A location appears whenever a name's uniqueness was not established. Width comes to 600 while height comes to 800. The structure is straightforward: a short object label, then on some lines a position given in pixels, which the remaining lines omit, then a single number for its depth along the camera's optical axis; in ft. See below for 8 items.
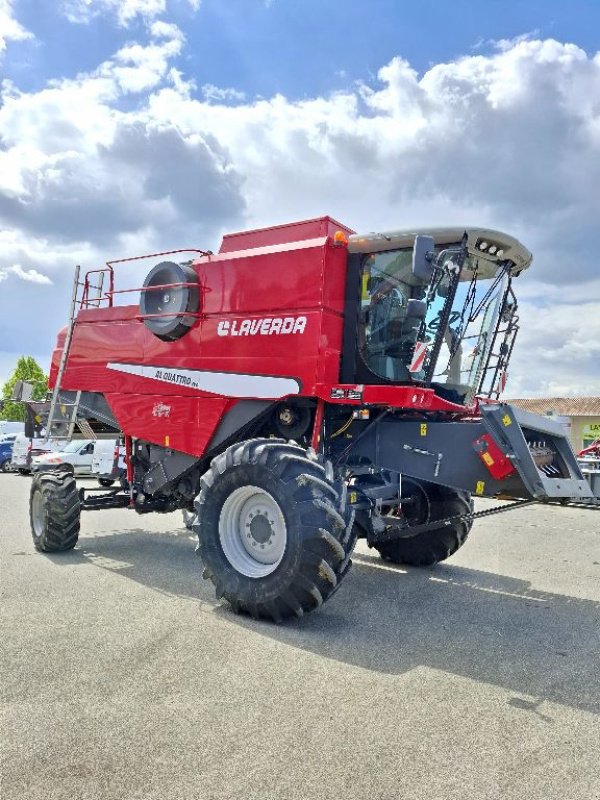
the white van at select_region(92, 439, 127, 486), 30.75
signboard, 119.65
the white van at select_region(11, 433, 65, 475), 48.76
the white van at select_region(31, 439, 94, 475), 65.60
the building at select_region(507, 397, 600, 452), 120.88
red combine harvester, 19.45
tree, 184.44
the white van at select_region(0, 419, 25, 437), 105.19
